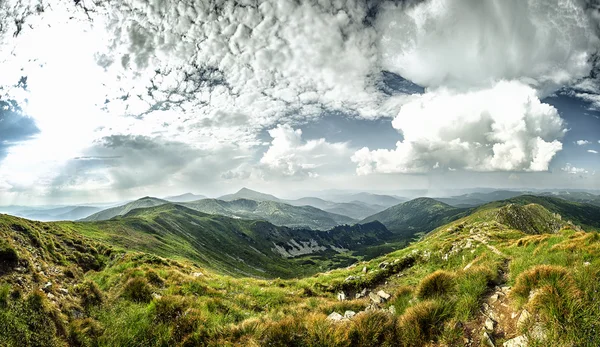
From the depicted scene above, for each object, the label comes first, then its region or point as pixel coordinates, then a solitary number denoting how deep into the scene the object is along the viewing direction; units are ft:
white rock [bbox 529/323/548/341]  18.43
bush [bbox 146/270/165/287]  49.97
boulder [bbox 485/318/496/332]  22.17
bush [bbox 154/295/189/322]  30.86
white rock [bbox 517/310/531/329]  20.34
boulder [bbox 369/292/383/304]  38.83
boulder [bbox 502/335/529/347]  18.87
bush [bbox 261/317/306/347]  23.90
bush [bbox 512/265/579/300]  21.81
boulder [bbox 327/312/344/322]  28.71
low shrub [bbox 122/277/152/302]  39.71
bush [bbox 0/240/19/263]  40.04
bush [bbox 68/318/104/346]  26.12
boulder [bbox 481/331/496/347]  20.34
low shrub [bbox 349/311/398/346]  23.02
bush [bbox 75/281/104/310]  37.35
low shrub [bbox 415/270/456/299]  29.96
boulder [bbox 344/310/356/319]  29.77
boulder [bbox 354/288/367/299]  59.57
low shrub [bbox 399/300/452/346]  22.58
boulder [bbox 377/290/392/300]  39.37
